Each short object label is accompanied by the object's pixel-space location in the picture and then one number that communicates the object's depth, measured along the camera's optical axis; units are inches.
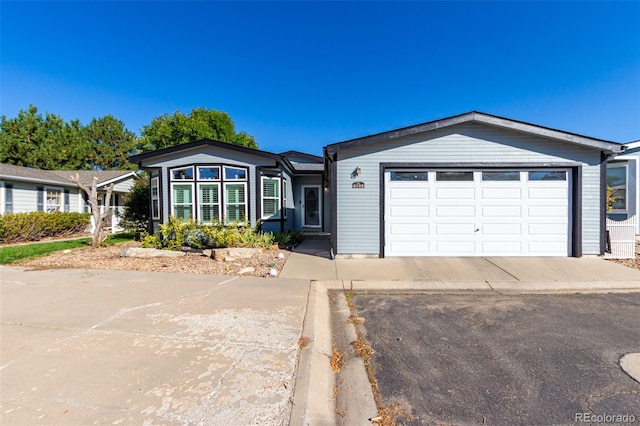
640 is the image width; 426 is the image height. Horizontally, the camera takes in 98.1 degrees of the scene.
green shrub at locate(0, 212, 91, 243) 407.8
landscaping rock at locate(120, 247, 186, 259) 291.0
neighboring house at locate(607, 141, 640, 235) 392.2
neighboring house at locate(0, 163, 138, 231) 508.8
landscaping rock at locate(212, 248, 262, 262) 276.6
